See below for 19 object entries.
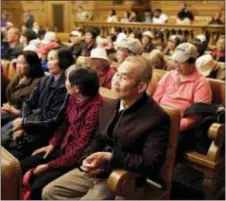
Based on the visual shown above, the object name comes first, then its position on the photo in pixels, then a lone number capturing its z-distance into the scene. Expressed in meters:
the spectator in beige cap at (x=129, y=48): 2.88
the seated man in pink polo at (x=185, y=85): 2.57
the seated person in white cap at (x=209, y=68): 3.53
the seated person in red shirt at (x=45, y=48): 3.75
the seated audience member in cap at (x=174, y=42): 5.31
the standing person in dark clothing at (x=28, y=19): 10.93
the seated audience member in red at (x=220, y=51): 4.88
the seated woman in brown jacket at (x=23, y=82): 2.79
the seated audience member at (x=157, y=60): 3.62
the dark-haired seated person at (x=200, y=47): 4.11
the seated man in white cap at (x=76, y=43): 5.41
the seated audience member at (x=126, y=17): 10.57
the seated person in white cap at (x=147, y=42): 5.72
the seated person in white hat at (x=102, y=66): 2.90
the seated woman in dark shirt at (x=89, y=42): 5.42
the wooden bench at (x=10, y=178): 0.98
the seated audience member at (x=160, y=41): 6.87
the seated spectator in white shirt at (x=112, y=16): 10.39
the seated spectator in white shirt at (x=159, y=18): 9.70
